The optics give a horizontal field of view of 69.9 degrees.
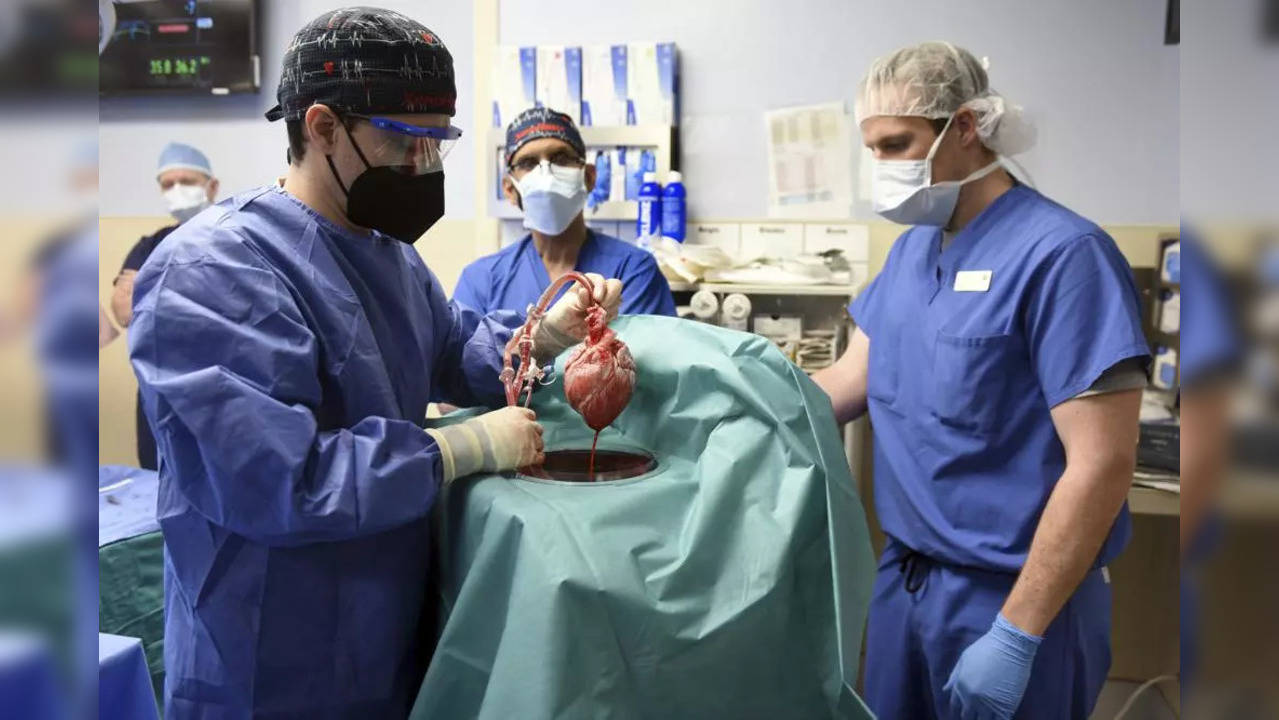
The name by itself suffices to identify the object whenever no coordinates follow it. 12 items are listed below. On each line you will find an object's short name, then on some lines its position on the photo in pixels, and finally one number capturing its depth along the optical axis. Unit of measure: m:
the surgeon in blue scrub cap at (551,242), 2.24
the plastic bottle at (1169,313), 2.70
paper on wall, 2.96
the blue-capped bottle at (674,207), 2.95
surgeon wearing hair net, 1.42
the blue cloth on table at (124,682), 1.10
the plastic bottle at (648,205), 2.96
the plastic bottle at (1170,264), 2.66
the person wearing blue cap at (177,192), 3.25
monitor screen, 3.38
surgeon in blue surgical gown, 0.95
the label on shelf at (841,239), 2.96
